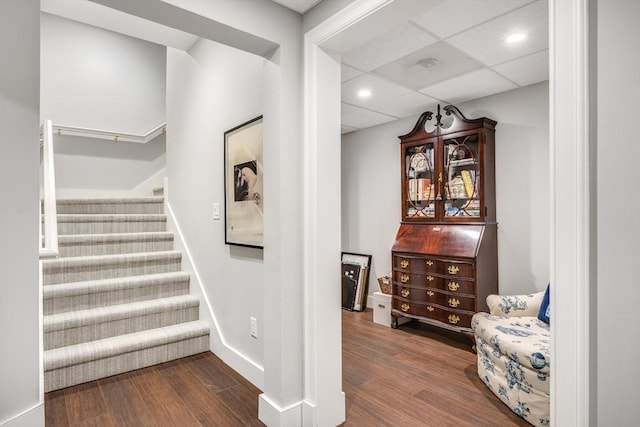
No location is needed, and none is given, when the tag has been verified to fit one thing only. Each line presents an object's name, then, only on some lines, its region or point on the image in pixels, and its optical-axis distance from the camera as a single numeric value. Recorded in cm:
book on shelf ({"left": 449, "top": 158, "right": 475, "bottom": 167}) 328
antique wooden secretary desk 311
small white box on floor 375
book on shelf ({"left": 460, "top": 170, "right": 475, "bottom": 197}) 325
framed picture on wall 230
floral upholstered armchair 194
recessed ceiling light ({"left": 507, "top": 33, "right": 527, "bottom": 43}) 217
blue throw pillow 245
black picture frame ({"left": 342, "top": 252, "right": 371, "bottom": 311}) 437
